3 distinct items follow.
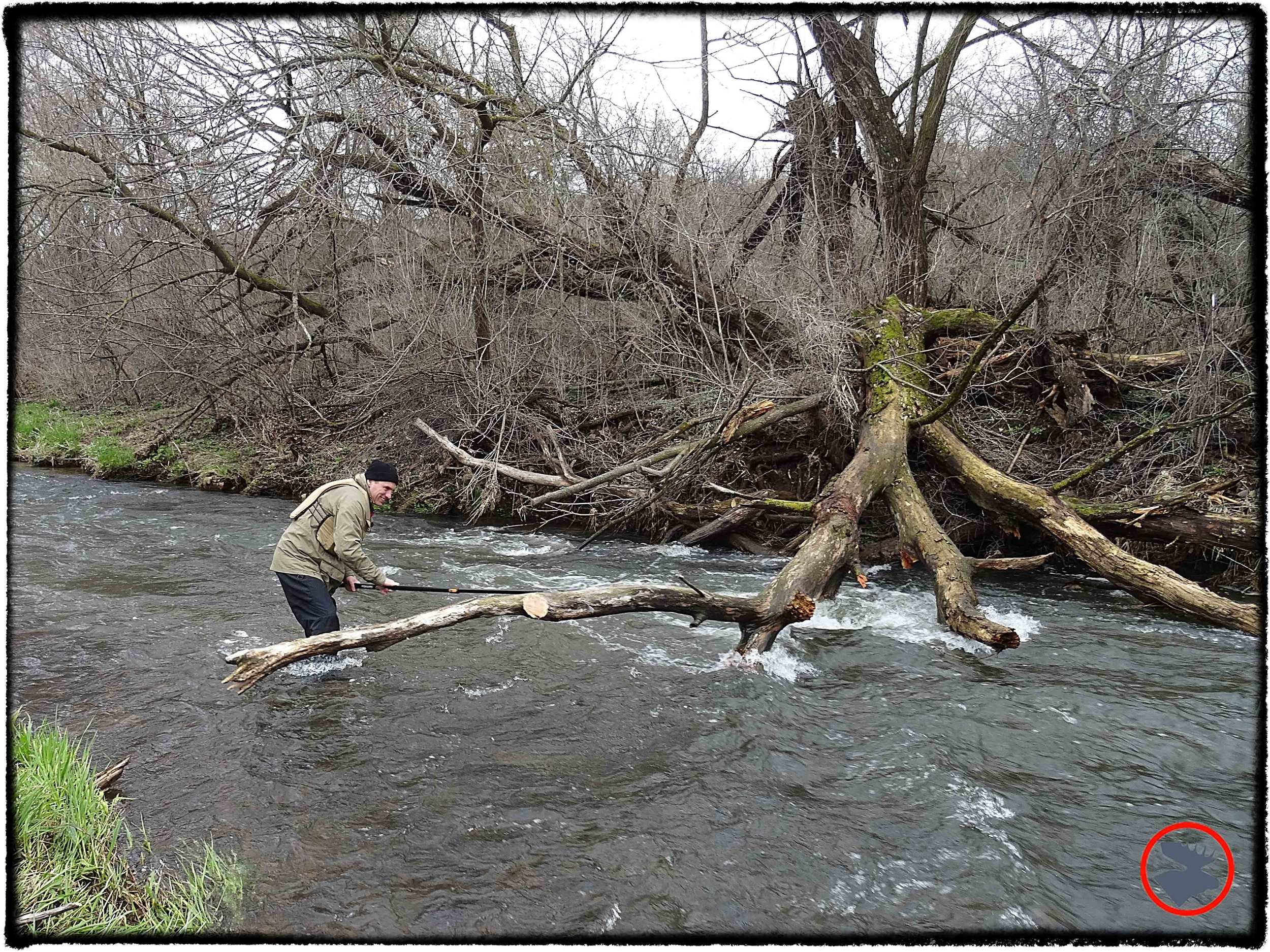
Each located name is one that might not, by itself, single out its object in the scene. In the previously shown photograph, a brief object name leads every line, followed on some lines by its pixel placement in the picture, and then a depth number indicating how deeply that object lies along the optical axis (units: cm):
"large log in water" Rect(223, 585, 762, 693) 434
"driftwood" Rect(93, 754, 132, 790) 373
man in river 577
